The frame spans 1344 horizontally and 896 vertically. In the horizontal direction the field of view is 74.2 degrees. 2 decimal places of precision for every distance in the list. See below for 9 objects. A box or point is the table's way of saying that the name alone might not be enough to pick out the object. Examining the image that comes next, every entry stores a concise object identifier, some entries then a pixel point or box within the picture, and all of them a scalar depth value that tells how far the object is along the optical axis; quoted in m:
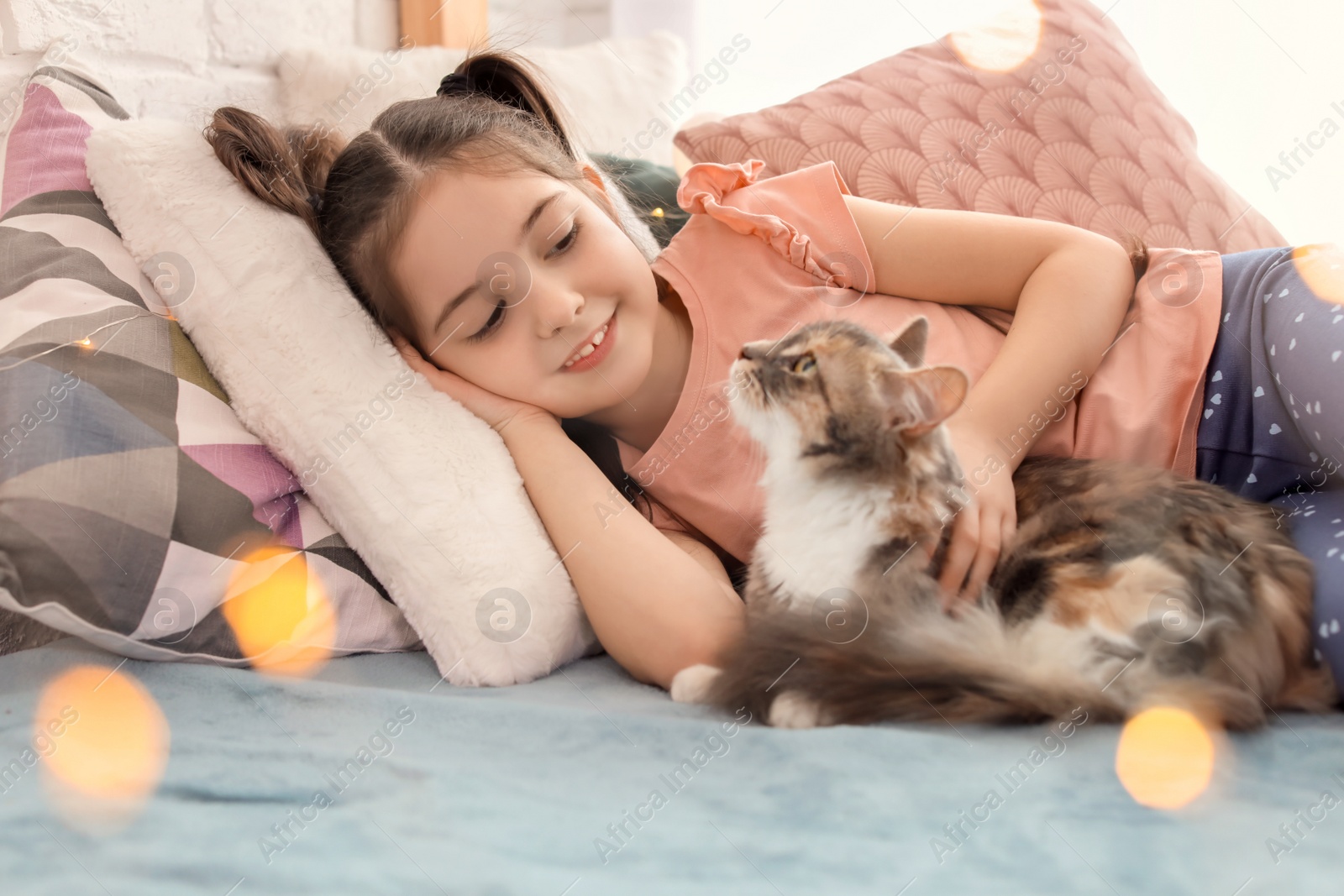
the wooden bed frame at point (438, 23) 2.07
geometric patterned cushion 0.87
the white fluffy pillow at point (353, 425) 1.03
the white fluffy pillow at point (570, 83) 1.68
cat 0.79
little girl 1.10
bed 0.60
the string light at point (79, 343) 0.91
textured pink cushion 1.63
